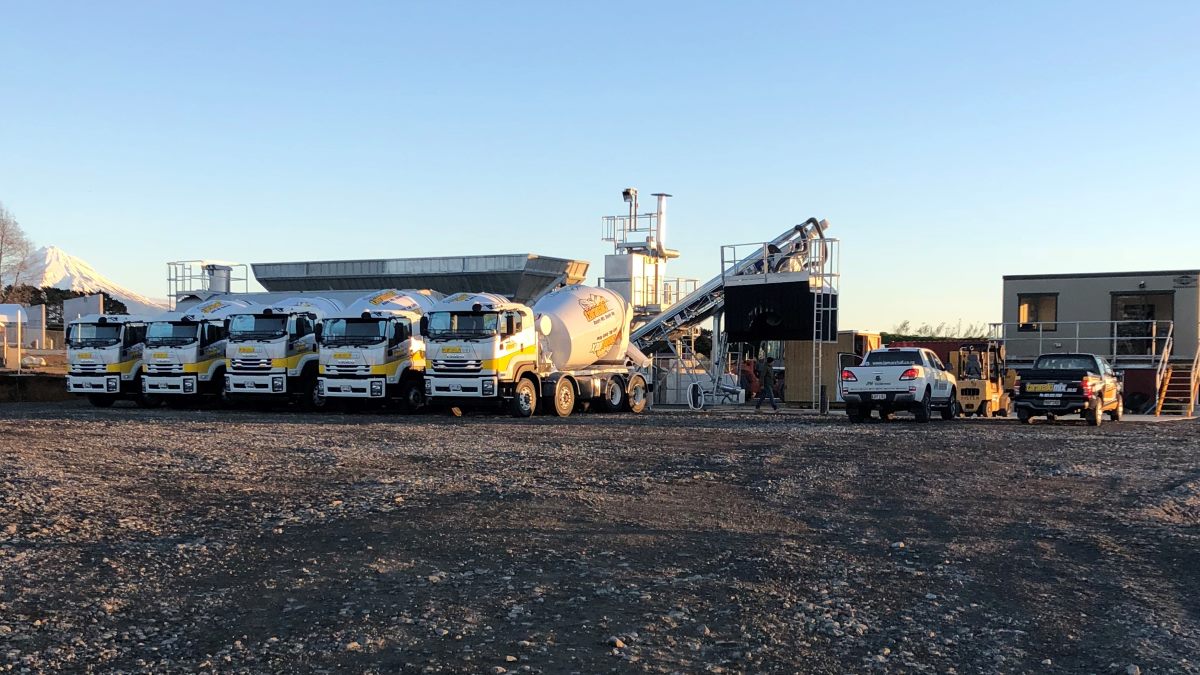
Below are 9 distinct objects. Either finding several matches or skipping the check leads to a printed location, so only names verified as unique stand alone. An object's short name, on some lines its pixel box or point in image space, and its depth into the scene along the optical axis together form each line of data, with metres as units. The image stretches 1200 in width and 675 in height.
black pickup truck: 23.12
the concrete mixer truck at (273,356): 28.14
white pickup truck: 23.25
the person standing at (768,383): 29.64
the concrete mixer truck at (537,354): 25.03
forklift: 25.39
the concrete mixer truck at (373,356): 26.69
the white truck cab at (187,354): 29.19
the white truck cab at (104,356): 29.81
